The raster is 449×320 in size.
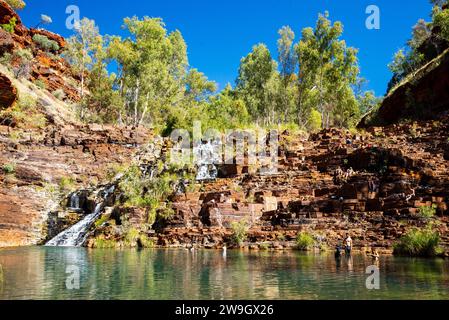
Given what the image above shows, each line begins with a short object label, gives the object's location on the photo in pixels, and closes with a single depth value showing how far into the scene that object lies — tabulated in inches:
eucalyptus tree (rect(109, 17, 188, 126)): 2534.4
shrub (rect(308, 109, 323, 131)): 2851.9
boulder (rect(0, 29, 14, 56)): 2579.5
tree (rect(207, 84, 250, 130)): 2844.2
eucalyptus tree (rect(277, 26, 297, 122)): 2733.8
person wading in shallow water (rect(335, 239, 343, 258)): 965.7
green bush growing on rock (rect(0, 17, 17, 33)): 2861.7
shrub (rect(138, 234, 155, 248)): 1342.3
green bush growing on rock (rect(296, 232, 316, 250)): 1159.6
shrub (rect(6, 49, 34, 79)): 2667.3
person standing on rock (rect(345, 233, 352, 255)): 1008.2
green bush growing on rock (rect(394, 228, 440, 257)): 971.3
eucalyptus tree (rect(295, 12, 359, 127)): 2504.9
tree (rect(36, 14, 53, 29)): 3613.4
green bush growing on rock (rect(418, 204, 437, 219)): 1106.7
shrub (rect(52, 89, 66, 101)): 3011.8
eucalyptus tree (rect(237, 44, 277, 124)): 2915.8
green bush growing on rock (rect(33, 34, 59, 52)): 3472.0
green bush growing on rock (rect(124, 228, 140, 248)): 1352.6
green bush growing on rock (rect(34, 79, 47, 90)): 2894.4
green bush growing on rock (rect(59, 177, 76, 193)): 1855.9
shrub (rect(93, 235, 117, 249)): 1337.4
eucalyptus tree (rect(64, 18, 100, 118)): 2684.5
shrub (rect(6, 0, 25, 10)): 3172.2
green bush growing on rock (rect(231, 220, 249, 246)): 1259.8
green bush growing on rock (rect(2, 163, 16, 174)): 1739.7
